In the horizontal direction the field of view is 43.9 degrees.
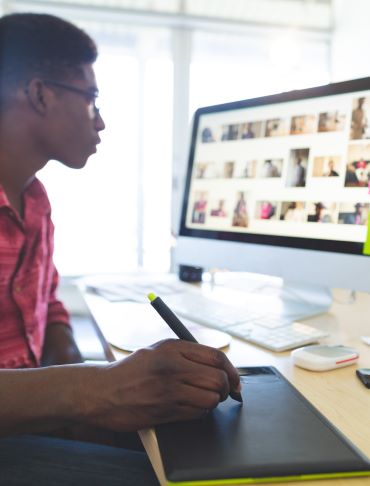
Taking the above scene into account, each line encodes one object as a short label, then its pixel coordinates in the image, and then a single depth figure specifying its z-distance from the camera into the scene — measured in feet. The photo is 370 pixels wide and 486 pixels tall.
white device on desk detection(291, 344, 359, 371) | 2.16
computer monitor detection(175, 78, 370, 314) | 2.79
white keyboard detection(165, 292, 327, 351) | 2.53
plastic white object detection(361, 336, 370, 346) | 2.62
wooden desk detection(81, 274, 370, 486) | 1.54
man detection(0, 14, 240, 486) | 1.59
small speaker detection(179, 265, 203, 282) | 4.33
